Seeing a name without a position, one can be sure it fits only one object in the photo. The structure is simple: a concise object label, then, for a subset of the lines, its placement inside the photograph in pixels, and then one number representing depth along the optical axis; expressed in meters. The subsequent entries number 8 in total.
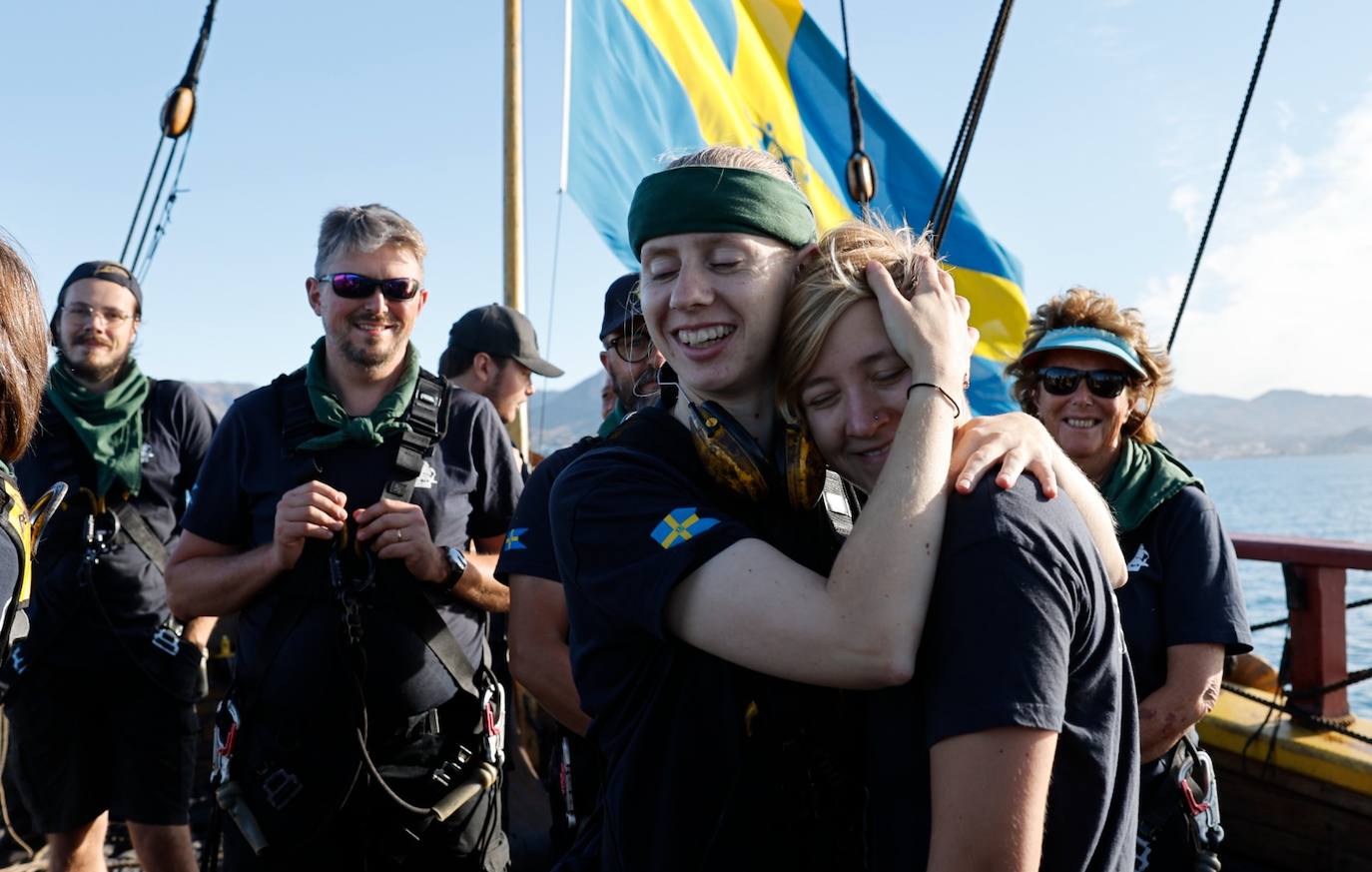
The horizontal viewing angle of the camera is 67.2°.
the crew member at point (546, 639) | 2.80
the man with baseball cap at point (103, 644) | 3.90
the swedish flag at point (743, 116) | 7.10
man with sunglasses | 2.91
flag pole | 6.50
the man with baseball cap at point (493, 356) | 4.77
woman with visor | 2.74
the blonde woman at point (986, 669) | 1.31
